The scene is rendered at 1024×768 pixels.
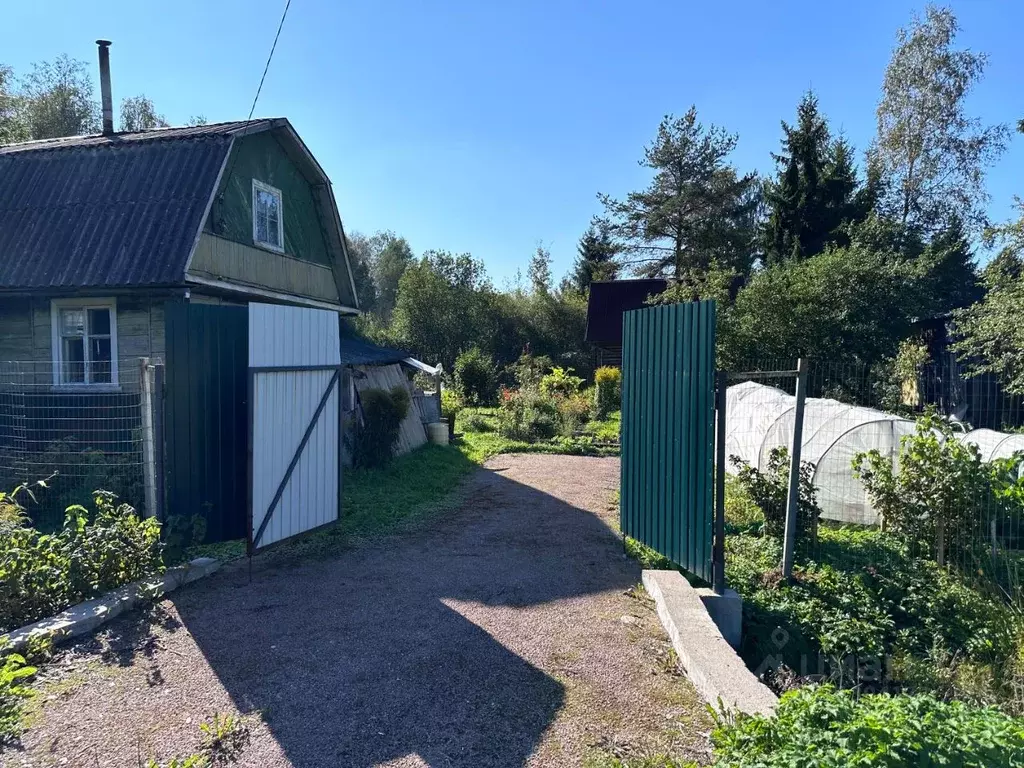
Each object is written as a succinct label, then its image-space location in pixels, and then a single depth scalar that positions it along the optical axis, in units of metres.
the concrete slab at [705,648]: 3.15
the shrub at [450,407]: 15.77
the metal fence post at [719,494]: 4.50
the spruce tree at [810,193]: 21.94
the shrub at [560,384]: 19.52
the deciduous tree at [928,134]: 21.64
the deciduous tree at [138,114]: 27.12
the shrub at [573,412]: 15.98
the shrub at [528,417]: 15.30
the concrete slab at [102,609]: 3.82
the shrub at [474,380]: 22.80
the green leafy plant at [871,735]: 1.96
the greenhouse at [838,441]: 6.91
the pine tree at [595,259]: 30.50
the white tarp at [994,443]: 6.41
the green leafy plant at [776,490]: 6.12
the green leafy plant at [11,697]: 2.93
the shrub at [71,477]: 6.08
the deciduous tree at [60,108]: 24.25
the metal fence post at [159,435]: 5.43
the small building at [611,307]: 26.23
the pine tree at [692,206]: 27.95
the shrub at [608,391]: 20.27
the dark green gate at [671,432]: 4.62
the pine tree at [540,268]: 41.38
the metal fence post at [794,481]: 5.17
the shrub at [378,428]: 10.21
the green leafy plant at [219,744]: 2.77
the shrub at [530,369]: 20.19
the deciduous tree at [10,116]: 19.75
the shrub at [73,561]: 4.05
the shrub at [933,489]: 5.80
